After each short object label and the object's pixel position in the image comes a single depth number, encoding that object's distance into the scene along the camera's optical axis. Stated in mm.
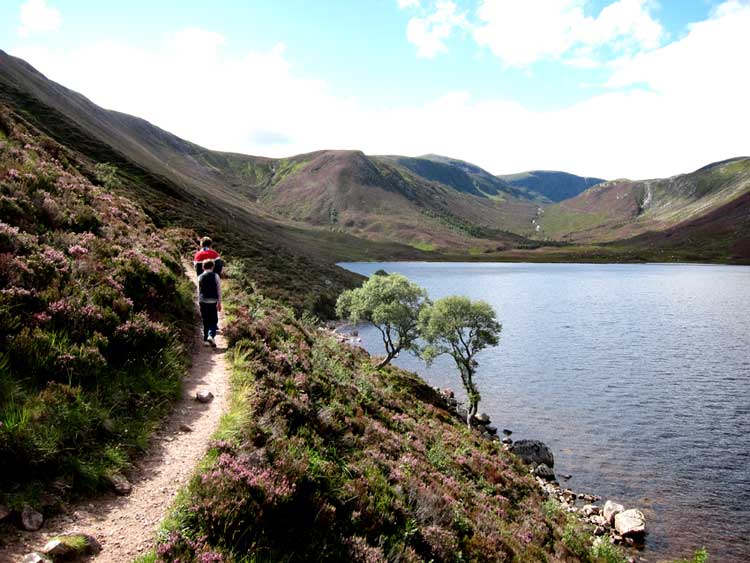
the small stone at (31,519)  5902
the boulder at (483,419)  37500
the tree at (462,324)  38344
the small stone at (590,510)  24516
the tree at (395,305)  44125
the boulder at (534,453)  30469
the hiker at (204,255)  17734
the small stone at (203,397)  10773
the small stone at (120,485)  7164
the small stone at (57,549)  5531
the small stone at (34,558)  5227
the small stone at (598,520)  23297
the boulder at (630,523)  22422
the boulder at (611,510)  23712
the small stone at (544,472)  28656
